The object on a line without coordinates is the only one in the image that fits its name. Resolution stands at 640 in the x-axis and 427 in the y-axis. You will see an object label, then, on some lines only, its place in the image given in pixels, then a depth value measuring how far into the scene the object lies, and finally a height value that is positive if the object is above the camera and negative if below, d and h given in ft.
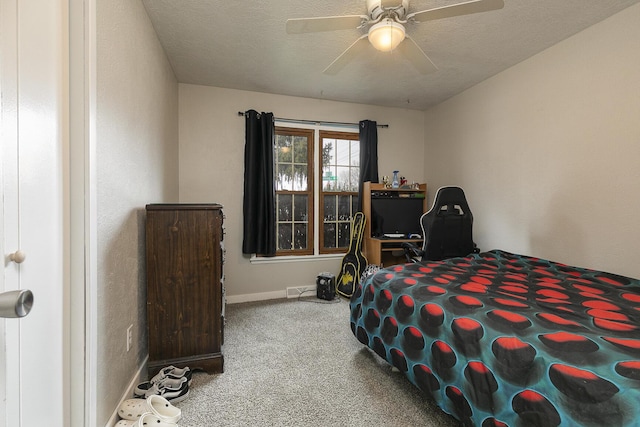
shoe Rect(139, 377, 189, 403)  5.24 -3.41
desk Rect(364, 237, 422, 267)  11.06 -1.59
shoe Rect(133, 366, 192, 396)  5.37 -3.35
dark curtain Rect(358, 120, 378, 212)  12.21 +2.66
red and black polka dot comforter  2.93 -1.72
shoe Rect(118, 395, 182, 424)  4.55 -3.31
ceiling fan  5.18 +3.93
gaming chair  8.11 -0.47
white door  2.36 +0.10
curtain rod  11.34 +3.84
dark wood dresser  5.91 -1.61
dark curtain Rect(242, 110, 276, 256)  10.72 +1.03
